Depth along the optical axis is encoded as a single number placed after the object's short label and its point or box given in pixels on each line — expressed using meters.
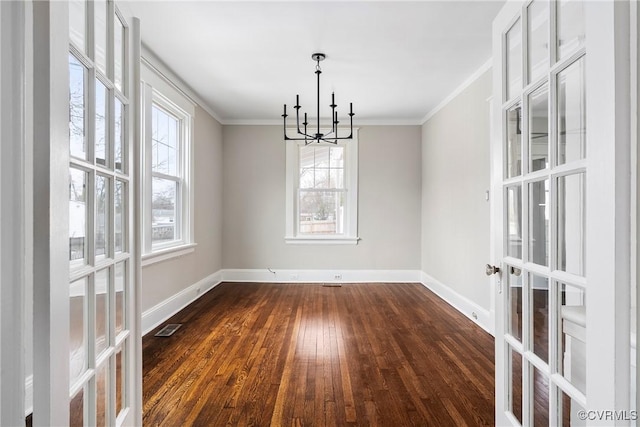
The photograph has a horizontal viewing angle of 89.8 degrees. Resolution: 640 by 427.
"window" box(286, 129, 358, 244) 5.19
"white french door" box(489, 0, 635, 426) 0.81
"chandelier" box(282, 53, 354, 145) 2.92
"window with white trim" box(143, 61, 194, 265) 3.04
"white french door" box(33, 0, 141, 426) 0.79
